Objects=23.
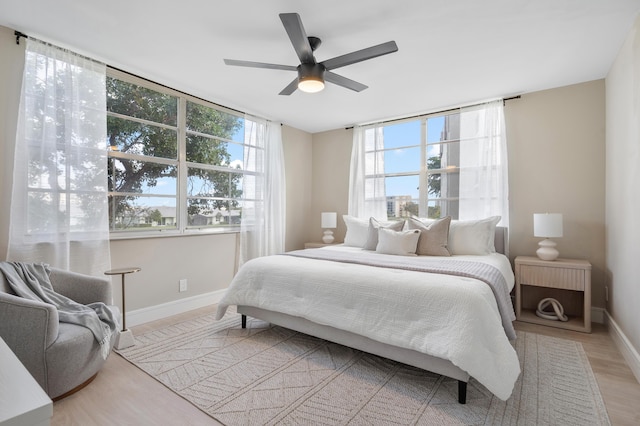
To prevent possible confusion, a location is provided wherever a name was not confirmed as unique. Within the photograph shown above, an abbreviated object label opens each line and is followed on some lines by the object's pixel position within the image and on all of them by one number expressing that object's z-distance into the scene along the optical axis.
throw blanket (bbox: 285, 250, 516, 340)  2.16
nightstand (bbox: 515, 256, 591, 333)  2.93
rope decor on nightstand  3.18
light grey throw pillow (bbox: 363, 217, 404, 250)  3.69
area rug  1.72
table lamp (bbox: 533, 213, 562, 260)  3.08
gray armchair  1.75
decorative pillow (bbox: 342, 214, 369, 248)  4.07
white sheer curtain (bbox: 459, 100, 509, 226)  3.66
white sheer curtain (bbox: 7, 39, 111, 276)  2.42
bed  1.74
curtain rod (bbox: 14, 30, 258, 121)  2.43
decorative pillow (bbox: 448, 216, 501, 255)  3.32
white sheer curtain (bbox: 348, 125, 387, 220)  4.63
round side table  2.53
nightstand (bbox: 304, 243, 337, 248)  4.67
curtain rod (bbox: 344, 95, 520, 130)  3.70
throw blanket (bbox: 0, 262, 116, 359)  1.99
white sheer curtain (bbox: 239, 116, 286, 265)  4.26
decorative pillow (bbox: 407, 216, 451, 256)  3.28
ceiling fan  2.10
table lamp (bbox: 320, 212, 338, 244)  4.72
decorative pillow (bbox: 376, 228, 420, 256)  3.27
